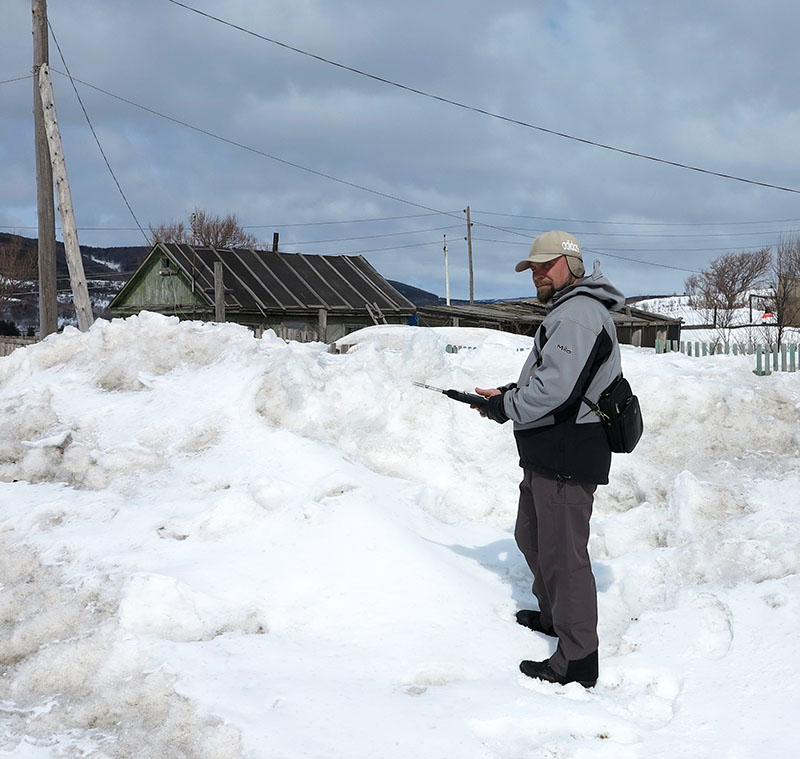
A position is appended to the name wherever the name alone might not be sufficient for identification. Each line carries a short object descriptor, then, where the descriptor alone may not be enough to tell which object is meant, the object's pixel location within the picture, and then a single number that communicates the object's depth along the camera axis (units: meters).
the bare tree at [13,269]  56.09
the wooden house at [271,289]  26.72
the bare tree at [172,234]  57.84
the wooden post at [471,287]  44.84
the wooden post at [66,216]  12.53
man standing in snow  3.07
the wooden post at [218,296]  19.64
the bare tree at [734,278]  51.34
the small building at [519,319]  27.41
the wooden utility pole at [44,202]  13.18
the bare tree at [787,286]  25.13
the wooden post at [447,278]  49.34
